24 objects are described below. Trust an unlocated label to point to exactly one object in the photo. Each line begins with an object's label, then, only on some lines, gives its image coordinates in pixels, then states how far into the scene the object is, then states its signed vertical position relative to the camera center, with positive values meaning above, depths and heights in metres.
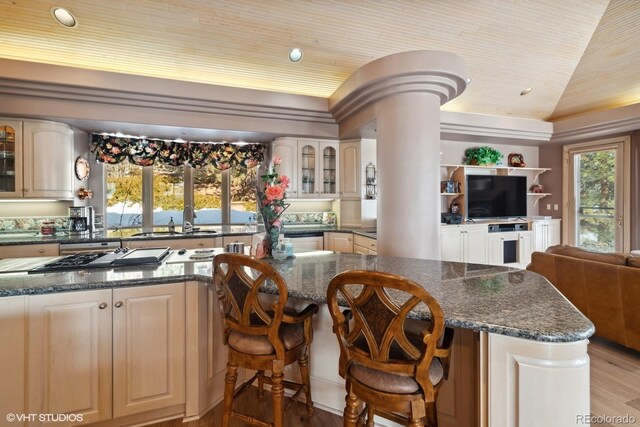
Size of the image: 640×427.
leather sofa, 2.48 -0.65
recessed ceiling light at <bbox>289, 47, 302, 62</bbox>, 3.75 +2.06
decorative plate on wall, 4.05 +0.66
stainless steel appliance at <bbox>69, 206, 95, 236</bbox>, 3.99 -0.07
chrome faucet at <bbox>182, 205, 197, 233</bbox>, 4.80 -0.02
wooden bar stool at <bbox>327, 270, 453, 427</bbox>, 1.04 -0.53
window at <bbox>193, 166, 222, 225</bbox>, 5.19 +0.36
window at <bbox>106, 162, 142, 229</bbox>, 4.70 +0.33
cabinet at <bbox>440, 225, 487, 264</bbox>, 4.95 -0.48
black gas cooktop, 1.89 -0.30
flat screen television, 5.48 +0.35
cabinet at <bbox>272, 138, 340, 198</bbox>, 4.70 +0.81
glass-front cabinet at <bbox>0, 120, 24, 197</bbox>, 3.53 +0.68
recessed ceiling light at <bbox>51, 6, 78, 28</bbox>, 2.99 +2.04
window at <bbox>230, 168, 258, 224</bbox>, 5.39 +0.37
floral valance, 4.36 +1.01
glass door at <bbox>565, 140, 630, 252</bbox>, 5.15 +0.34
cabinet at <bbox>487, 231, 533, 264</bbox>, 5.27 -0.59
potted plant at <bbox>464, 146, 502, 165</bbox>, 5.68 +1.14
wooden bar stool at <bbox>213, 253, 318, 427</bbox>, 1.40 -0.57
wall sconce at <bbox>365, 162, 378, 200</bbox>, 4.86 +0.58
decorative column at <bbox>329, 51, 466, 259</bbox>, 3.05 +0.64
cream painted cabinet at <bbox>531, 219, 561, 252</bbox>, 5.68 -0.36
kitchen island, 1.02 -0.44
